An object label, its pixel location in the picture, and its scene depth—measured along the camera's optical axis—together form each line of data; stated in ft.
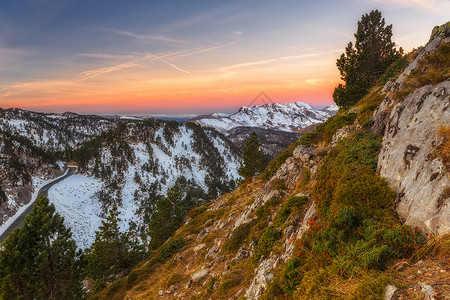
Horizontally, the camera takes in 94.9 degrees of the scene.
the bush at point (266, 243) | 31.80
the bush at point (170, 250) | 59.93
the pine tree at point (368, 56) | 87.15
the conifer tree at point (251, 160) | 140.67
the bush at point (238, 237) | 41.86
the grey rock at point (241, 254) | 36.76
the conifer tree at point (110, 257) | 74.28
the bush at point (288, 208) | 35.70
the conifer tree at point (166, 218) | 97.54
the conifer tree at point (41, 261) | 41.06
